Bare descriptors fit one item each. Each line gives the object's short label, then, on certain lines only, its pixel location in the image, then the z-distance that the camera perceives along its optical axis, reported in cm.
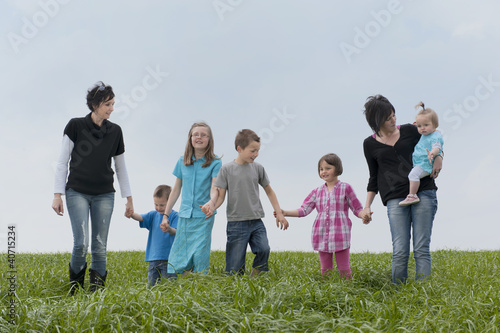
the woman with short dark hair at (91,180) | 535
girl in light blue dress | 545
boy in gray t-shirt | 539
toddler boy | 600
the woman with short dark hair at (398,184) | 492
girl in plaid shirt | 546
